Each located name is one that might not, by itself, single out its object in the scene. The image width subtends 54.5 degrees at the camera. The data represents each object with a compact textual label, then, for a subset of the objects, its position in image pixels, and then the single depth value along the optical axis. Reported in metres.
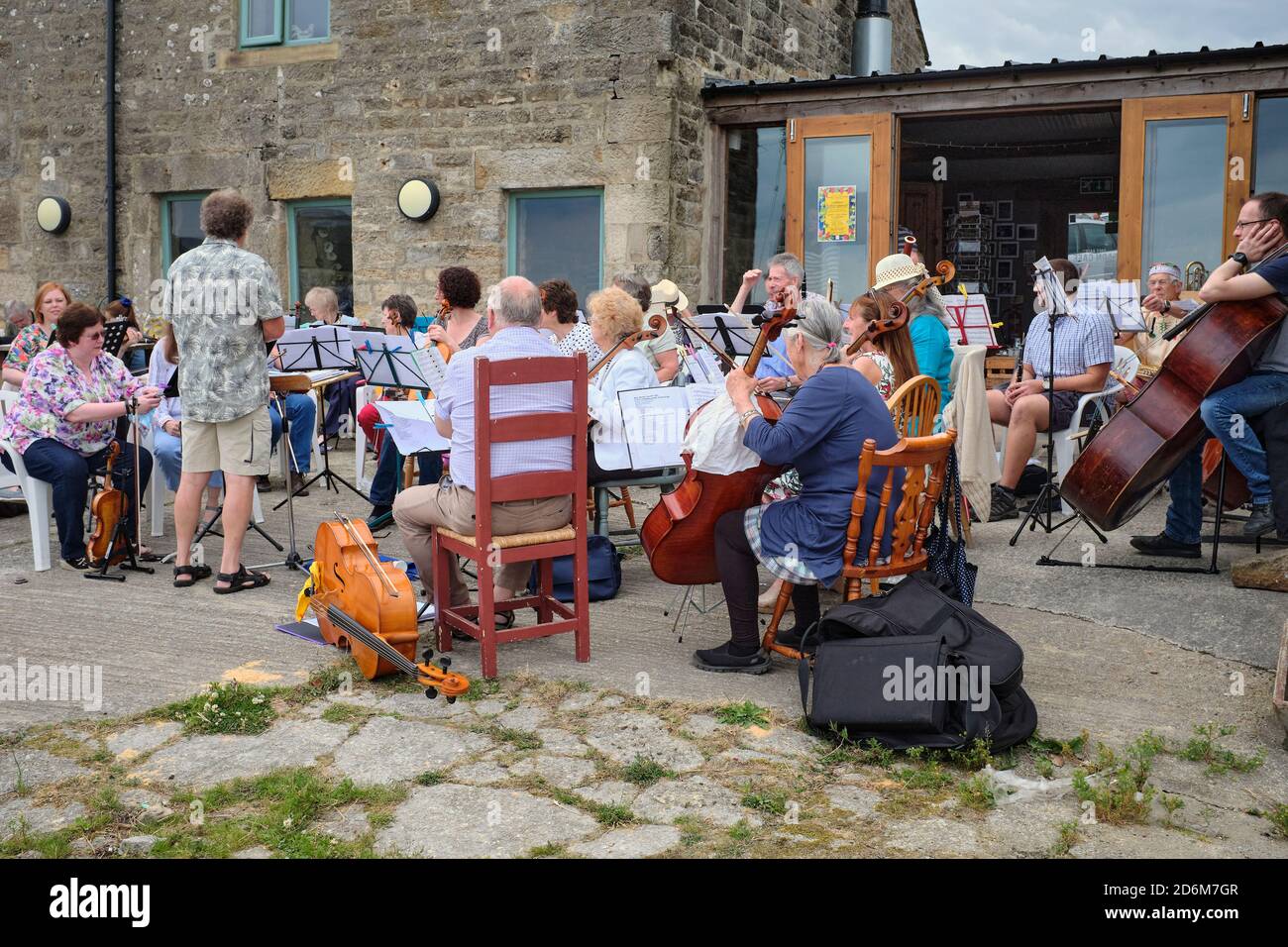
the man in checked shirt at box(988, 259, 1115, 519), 7.32
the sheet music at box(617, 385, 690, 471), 5.64
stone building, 10.23
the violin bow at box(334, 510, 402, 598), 4.43
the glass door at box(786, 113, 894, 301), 10.06
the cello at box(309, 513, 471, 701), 4.25
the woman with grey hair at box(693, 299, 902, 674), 4.29
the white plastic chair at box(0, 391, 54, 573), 6.30
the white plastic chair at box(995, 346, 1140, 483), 7.33
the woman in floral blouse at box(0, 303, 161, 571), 6.29
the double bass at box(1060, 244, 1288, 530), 5.59
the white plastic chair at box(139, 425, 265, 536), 7.18
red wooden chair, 4.42
